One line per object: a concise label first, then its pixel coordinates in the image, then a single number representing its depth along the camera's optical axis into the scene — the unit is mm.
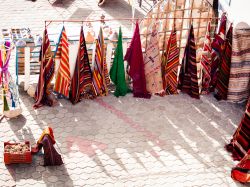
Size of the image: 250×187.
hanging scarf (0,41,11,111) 8820
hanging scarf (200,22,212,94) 9618
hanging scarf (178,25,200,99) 9567
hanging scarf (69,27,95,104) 9266
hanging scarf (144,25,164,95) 9461
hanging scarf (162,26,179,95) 9547
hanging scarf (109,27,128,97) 9477
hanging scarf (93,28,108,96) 9383
